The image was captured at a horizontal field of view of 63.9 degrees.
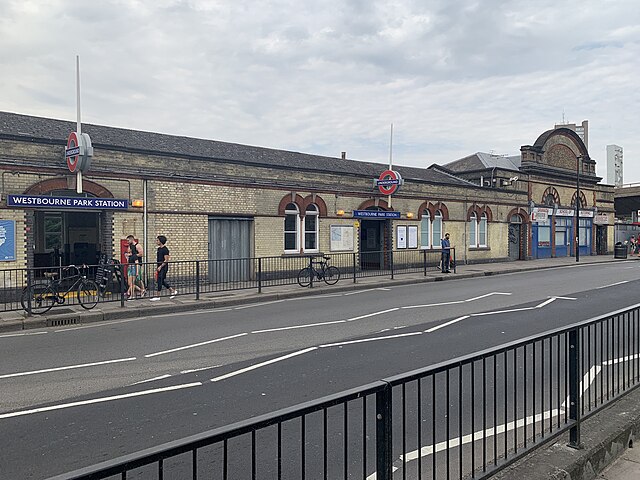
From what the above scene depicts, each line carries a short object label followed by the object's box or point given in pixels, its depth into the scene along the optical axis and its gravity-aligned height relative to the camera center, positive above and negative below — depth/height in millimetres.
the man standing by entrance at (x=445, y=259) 23844 -922
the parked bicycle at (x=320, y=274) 18266 -1233
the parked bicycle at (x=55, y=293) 12227 -1254
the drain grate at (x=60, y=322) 11562 -1817
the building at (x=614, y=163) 139000 +20525
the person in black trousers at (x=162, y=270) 15103 -859
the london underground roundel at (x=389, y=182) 23734 +2677
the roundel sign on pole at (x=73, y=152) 14523 +2569
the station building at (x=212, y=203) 14984 +1473
